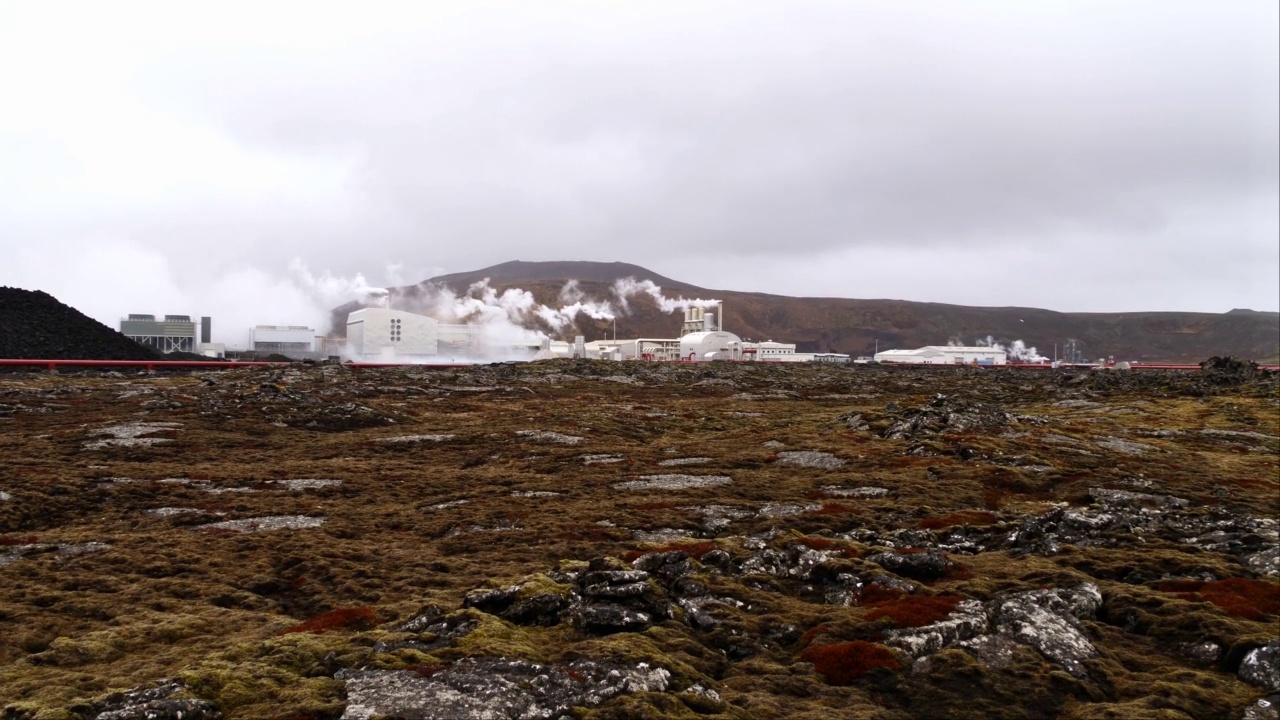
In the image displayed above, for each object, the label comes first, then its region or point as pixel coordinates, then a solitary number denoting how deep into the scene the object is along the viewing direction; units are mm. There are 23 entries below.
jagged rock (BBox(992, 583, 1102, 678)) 8898
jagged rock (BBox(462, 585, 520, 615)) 10148
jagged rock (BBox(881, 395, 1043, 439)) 31438
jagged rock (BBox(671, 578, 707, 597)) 11016
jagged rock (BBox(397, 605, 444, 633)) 9481
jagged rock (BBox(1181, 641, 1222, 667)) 8922
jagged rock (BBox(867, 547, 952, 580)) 11836
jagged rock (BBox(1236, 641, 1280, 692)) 8164
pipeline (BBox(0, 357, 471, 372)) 61656
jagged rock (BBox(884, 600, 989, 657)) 8922
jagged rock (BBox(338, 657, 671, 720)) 7148
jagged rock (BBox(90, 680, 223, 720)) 6938
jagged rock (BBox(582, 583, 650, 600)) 10172
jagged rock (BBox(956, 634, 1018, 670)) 8633
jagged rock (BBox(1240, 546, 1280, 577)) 11945
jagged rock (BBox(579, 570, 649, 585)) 10641
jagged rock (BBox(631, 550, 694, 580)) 11867
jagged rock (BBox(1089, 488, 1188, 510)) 17891
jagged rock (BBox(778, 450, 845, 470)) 25578
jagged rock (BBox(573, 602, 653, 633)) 9453
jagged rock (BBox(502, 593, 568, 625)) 9773
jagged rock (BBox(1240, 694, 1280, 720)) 7488
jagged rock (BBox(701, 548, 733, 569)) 12656
